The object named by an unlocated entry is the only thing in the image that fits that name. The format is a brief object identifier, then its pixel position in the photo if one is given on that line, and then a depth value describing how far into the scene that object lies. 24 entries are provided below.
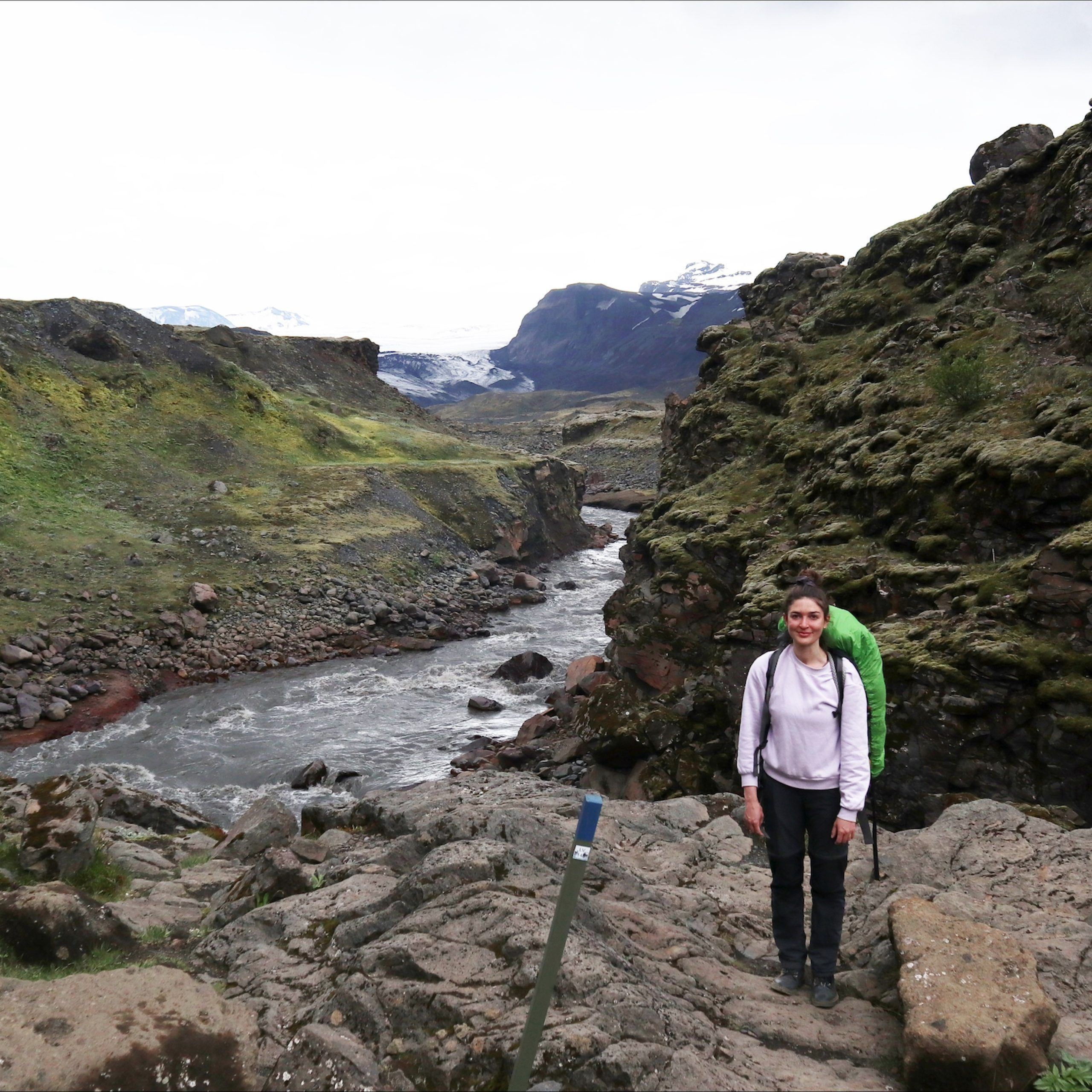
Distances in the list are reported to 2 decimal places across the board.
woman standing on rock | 5.96
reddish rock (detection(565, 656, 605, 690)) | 28.72
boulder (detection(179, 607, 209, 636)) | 31.58
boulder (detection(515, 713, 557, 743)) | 24.25
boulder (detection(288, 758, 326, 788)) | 22.06
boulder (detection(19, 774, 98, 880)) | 9.77
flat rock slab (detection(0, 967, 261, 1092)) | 4.75
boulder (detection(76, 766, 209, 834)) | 15.27
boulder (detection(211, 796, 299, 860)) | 12.12
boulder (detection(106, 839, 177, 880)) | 11.00
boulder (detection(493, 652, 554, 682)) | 32.06
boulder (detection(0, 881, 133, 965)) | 6.76
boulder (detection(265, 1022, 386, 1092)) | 4.82
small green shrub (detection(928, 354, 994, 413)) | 20.12
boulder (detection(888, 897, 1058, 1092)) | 4.55
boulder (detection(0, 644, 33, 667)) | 26.09
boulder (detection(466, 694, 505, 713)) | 28.56
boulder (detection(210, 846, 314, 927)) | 8.16
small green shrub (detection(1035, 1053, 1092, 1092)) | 4.44
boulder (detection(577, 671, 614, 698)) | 25.67
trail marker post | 3.95
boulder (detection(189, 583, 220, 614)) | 33.23
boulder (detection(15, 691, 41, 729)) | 24.06
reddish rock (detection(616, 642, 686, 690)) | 21.06
